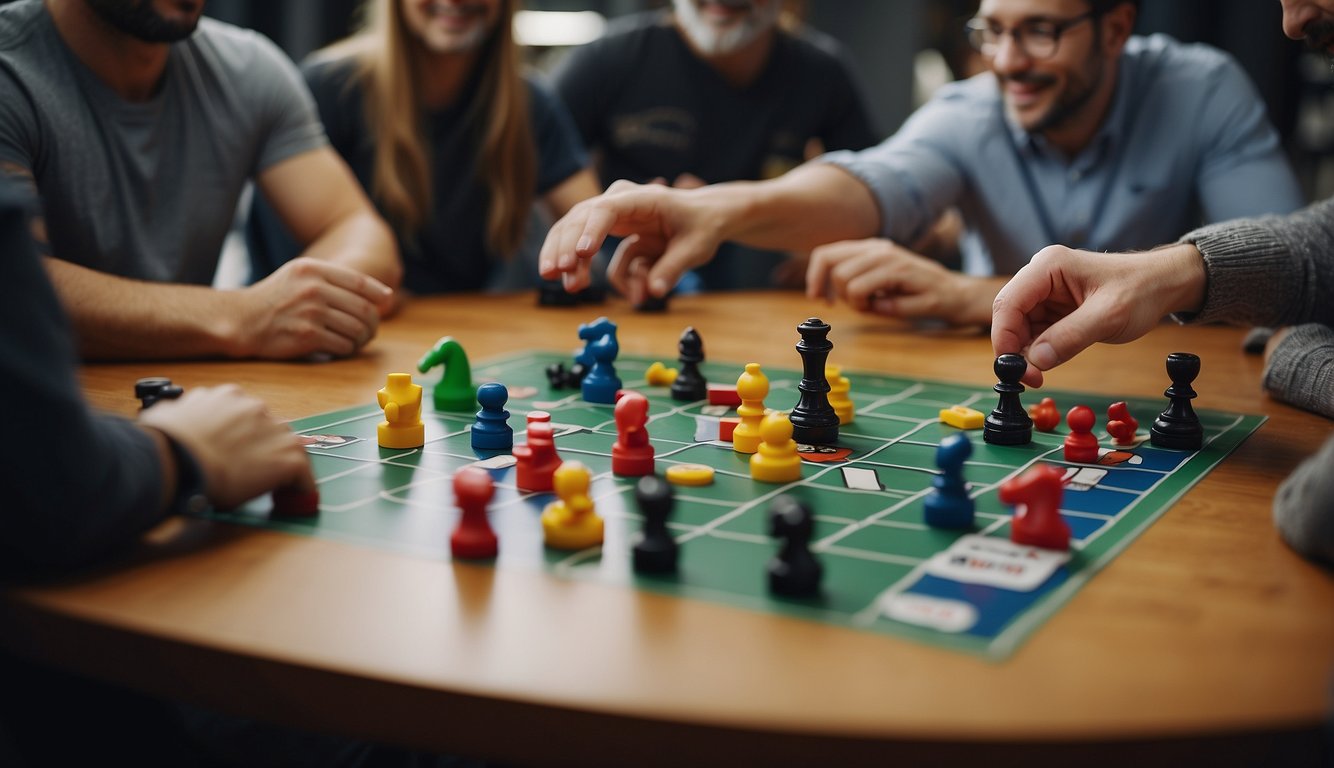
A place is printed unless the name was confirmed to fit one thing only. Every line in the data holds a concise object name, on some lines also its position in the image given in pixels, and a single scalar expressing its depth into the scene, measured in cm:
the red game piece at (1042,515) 92
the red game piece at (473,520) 89
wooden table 66
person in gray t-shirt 170
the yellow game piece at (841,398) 139
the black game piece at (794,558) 82
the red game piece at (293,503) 100
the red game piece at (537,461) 107
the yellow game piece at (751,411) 122
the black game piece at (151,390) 125
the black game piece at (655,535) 87
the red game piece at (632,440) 112
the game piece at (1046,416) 134
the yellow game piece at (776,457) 111
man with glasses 205
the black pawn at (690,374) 149
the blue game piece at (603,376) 146
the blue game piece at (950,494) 98
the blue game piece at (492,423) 122
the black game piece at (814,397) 128
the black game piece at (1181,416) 128
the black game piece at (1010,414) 128
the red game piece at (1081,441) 121
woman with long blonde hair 267
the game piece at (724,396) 145
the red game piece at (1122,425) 129
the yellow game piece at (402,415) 122
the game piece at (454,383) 141
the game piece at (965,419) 136
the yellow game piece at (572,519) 92
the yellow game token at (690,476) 110
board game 82
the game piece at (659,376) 158
